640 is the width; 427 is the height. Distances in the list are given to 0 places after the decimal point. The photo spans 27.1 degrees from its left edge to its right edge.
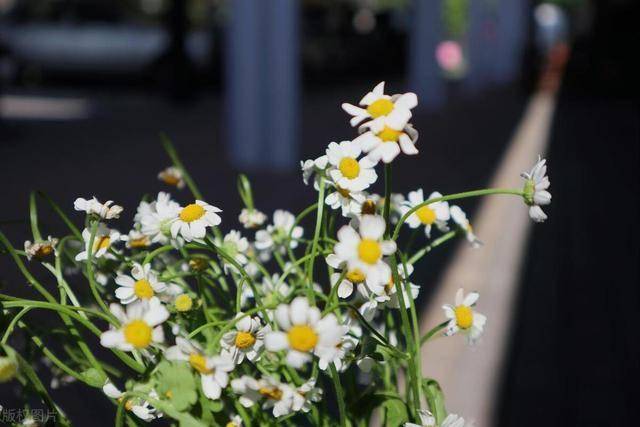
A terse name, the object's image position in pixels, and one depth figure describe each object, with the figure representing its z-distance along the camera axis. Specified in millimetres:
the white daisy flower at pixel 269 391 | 431
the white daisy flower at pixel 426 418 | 465
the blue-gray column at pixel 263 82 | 2514
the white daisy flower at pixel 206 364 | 419
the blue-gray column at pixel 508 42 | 6833
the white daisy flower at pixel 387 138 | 427
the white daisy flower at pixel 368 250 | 411
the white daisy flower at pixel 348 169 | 466
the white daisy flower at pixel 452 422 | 464
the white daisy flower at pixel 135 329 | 410
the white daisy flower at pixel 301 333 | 395
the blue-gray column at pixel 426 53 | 4472
